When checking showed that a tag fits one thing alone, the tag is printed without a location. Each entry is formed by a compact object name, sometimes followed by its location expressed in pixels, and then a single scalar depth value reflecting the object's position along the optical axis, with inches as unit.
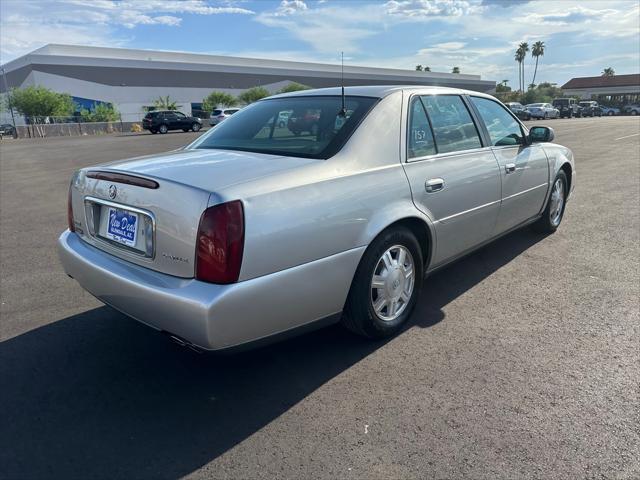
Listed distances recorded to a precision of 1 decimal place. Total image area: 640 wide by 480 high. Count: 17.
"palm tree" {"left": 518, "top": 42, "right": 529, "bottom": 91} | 4256.9
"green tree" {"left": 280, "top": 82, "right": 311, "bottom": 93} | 2425.7
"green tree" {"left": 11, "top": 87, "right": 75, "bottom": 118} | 1840.6
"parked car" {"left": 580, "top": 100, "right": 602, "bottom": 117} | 2132.1
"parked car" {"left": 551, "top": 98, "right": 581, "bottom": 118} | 1994.3
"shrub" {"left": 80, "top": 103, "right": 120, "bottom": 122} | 1885.6
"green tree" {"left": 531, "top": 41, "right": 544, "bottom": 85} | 4239.7
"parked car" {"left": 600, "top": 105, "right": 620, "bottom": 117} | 2341.3
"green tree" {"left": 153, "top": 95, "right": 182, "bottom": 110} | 2284.7
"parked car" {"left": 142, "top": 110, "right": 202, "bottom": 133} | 1353.3
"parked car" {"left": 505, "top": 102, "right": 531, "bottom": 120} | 1582.2
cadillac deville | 96.5
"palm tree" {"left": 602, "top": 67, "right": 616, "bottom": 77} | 4100.4
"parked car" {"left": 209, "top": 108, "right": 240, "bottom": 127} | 1420.2
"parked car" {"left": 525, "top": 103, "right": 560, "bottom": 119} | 1791.3
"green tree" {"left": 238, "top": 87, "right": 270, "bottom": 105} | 2324.6
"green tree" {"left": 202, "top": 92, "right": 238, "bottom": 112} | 2314.2
